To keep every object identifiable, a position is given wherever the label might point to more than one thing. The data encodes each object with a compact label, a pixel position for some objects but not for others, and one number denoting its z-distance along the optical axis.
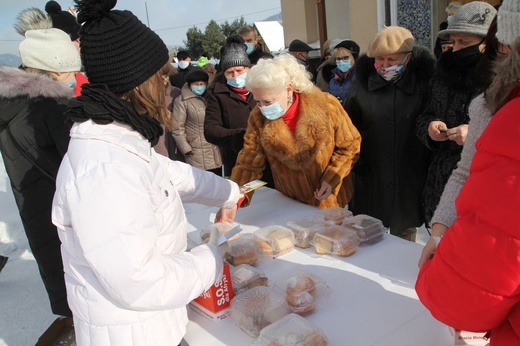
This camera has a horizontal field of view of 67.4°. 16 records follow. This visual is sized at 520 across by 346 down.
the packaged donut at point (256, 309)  1.20
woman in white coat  0.91
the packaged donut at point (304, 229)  1.70
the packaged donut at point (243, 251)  1.58
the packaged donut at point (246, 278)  1.39
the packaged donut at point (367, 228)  1.66
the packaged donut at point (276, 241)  1.64
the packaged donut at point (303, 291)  1.24
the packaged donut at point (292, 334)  1.07
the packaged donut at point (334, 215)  1.77
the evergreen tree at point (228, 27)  40.57
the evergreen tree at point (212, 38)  36.63
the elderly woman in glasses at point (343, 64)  4.36
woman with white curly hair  2.18
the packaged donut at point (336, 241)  1.58
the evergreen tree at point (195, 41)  37.58
